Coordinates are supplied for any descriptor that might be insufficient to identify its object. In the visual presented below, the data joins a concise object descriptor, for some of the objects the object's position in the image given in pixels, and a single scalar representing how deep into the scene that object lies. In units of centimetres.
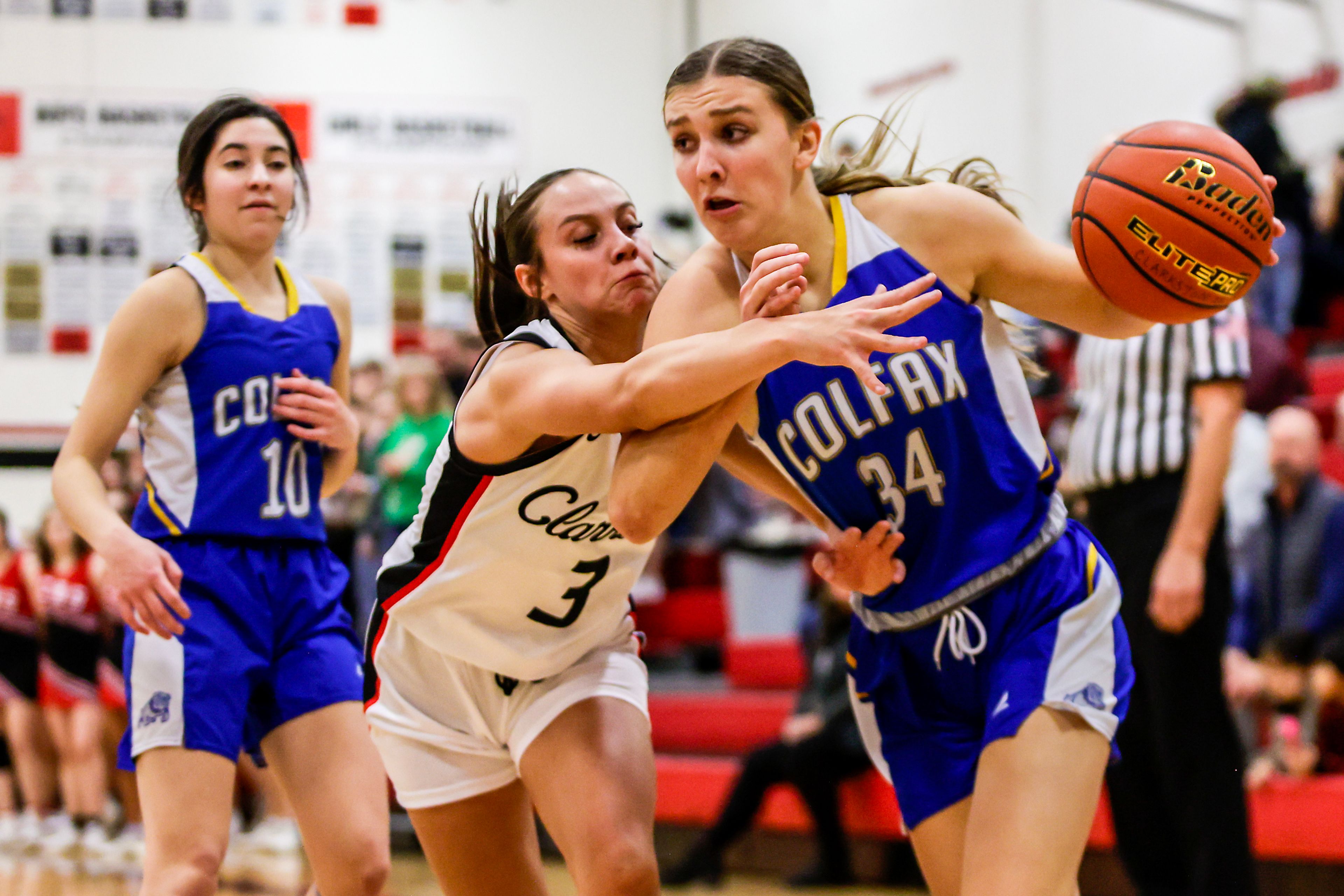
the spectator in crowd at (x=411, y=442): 1411
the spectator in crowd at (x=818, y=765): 1237
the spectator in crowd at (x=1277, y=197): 1398
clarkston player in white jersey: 534
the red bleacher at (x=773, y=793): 1009
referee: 790
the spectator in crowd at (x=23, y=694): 1667
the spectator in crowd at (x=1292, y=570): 1074
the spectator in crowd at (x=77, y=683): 1627
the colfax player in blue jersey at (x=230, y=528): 587
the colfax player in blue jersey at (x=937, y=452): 495
